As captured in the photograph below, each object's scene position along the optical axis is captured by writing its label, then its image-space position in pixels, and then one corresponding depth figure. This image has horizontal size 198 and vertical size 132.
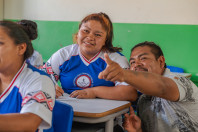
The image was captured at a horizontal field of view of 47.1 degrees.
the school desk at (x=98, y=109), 1.32
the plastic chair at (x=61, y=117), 1.22
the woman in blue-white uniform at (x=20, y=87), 0.95
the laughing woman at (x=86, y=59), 1.89
